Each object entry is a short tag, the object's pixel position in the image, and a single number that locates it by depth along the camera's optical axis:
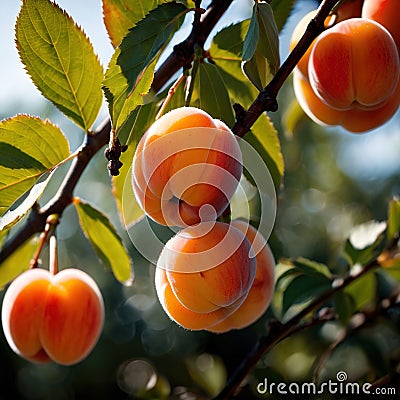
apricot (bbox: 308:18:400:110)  0.53
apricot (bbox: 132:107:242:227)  0.47
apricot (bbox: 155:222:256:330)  0.48
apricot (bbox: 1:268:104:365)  0.61
